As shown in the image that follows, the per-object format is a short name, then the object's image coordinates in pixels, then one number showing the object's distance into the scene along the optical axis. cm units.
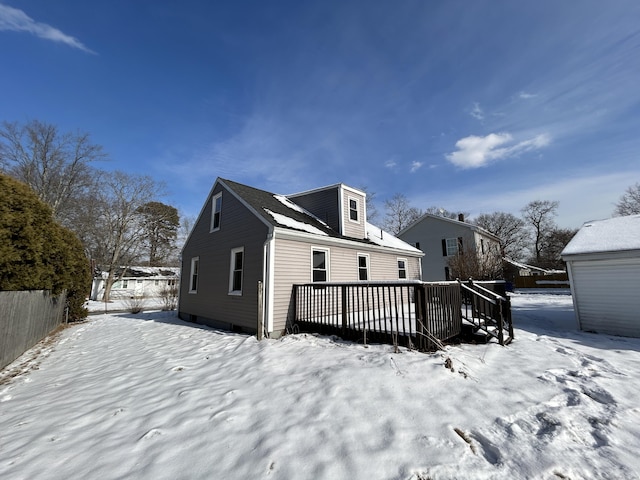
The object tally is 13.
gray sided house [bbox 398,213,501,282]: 2419
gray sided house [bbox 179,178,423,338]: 837
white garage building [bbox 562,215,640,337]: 774
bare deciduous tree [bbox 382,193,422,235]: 3547
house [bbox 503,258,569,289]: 2439
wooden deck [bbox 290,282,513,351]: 574
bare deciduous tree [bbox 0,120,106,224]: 2203
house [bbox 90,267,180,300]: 3025
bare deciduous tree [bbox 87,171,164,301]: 2773
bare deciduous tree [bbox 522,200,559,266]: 4116
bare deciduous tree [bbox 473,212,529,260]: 4116
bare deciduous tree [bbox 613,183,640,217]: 3152
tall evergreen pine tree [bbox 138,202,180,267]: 3056
